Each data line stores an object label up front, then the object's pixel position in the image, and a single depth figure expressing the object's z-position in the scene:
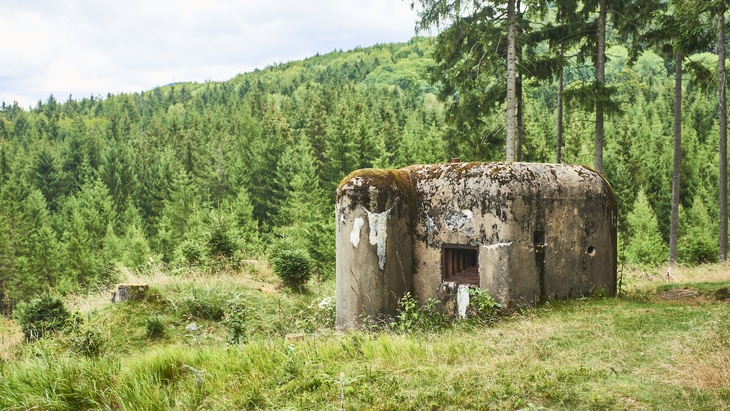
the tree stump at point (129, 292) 11.35
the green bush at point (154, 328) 10.27
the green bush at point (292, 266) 13.92
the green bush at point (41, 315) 9.88
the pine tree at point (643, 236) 30.53
